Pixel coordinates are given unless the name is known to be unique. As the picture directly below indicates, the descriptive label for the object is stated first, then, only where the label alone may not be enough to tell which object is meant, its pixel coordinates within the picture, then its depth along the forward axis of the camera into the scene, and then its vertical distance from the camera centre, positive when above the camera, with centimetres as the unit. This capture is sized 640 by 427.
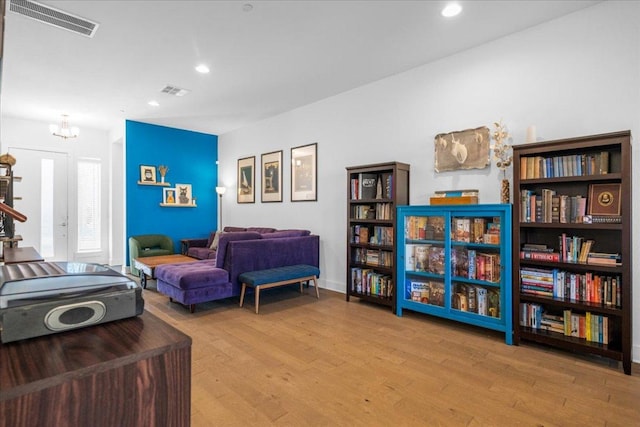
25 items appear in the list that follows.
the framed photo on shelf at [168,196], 652 +39
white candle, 293 +72
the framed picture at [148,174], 620 +80
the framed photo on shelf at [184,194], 672 +43
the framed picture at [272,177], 594 +71
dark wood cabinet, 60 -33
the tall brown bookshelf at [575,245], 247 -28
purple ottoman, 371 -81
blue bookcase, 302 -51
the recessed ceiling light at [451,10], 280 +180
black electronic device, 76 -22
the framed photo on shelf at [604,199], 256 +12
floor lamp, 700 +54
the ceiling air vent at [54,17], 277 +180
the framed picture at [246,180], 655 +72
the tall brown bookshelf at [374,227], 391 -17
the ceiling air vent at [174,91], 461 +181
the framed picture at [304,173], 525 +70
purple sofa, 375 -67
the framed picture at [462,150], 344 +71
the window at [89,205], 693 +22
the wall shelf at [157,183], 617 +61
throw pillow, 607 -54
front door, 626 +31
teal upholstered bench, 390 -79
